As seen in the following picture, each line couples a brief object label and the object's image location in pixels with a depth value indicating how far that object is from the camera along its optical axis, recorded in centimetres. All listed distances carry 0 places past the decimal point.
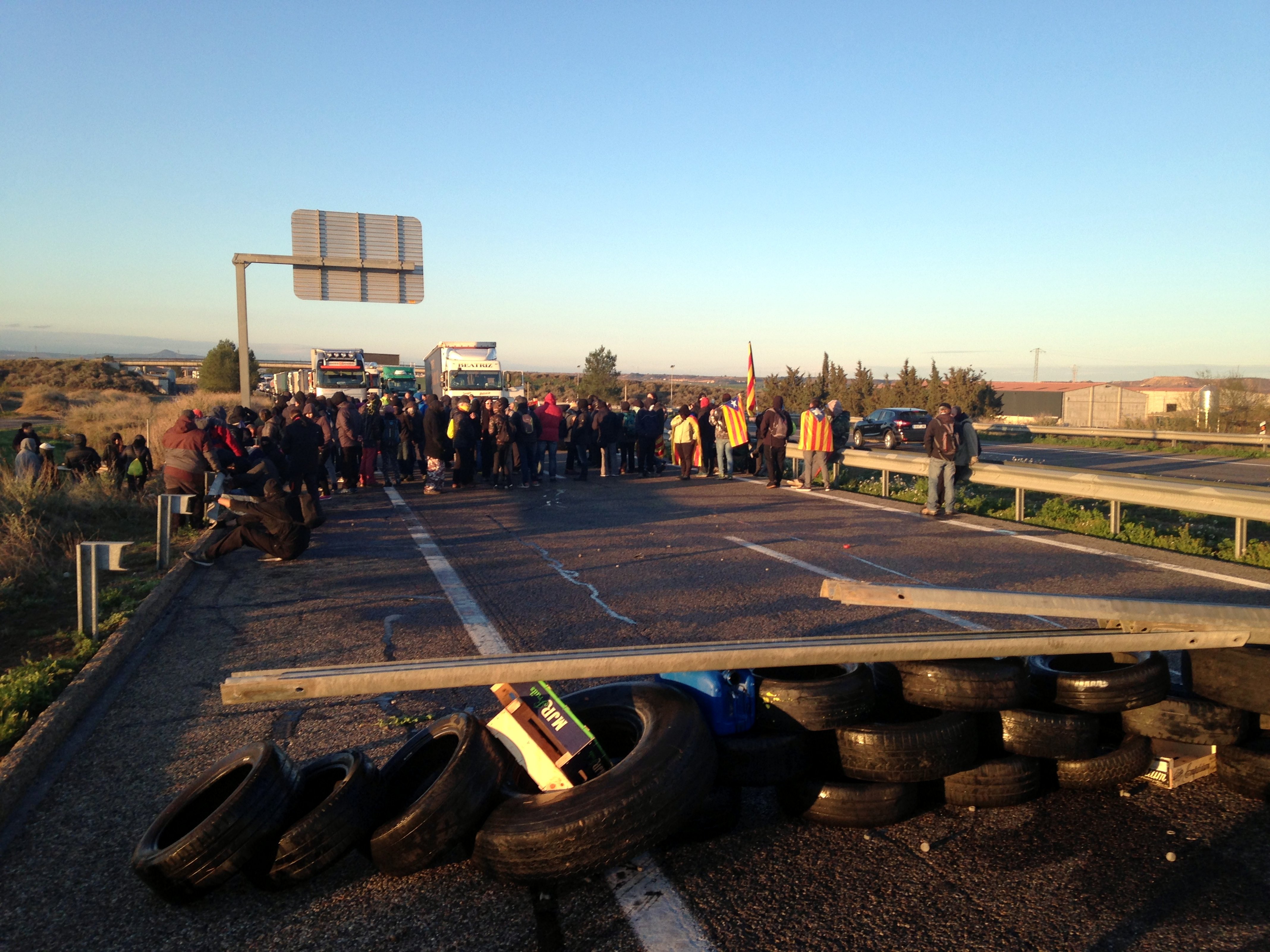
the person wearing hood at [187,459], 1198
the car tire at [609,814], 332
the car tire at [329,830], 346
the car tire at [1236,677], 416
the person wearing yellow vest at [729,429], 1980
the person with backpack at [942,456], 1387
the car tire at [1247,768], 403
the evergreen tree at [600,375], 7094
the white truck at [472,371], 3662
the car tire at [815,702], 403
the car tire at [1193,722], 416
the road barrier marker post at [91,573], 703
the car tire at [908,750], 393
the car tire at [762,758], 390
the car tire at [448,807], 345
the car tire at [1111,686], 416
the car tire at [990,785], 401
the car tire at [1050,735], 409
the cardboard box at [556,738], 376
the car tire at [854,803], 389
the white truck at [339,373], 4281
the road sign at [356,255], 2281
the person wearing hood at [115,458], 1833
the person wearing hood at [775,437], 1791
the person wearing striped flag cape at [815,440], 1692
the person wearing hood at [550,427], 1945
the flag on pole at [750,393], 2297
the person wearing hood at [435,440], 1817
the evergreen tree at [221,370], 7319
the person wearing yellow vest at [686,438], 1995
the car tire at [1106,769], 411
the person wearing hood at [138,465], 1697
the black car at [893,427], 3344
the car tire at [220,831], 338
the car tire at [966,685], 407
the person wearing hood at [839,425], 1784
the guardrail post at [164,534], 1009
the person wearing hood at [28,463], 1466
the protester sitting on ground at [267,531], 1035
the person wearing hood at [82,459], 1798
